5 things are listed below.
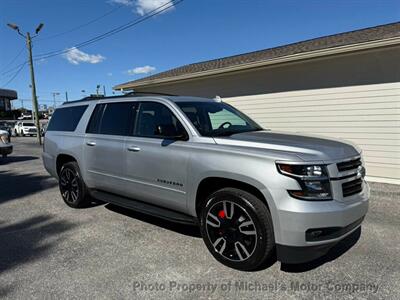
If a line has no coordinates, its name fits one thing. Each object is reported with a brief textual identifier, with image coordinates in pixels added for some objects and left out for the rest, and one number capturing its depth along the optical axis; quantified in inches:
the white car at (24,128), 1422.2
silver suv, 120.0
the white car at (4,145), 487.5
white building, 297.4
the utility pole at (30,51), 888.9
